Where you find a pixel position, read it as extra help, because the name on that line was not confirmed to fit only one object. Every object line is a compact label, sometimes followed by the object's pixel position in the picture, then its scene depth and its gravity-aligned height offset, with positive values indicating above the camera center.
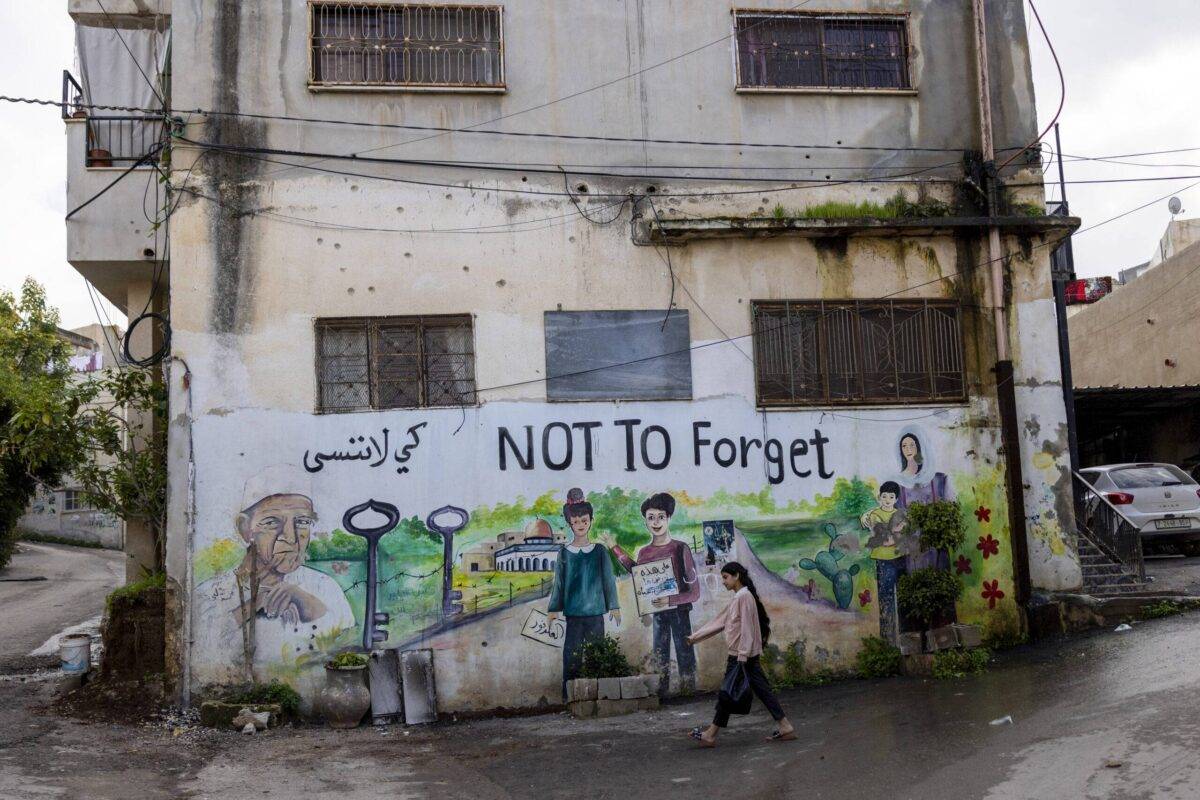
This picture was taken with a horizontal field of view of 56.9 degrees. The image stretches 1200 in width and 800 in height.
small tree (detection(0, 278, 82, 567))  23.97 +3.49
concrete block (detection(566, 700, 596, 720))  10.39 -2.14
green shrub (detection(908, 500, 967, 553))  11.23 -0.58
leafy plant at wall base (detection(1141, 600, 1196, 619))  11.65 -1.61
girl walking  8.53 -1.27
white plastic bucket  11.91 -1.62
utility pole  15.91 +2.43
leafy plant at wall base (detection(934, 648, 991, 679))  10.69 -1.92
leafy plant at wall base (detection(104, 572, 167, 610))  11.64 -0.96
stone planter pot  10.41 -1.93
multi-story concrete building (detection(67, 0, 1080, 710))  10.88 +1.66
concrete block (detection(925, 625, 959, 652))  11.03 -1.72
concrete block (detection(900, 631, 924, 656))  11.23 -1.79
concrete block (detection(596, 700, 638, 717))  10.39 -2.14
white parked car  16.12 -0.66
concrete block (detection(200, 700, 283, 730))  10.13 -1.97
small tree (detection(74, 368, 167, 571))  12.31 +0.49
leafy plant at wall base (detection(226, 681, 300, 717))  10.48 -1.89
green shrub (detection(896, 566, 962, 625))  11.15 -1.27
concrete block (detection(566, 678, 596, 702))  10.45 -1.95
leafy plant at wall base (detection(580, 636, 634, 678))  10.77 -1.74
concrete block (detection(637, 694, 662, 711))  10.52 -2.13
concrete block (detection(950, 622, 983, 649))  11.03 -1.69
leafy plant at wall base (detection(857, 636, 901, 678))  11.24 -1.93
